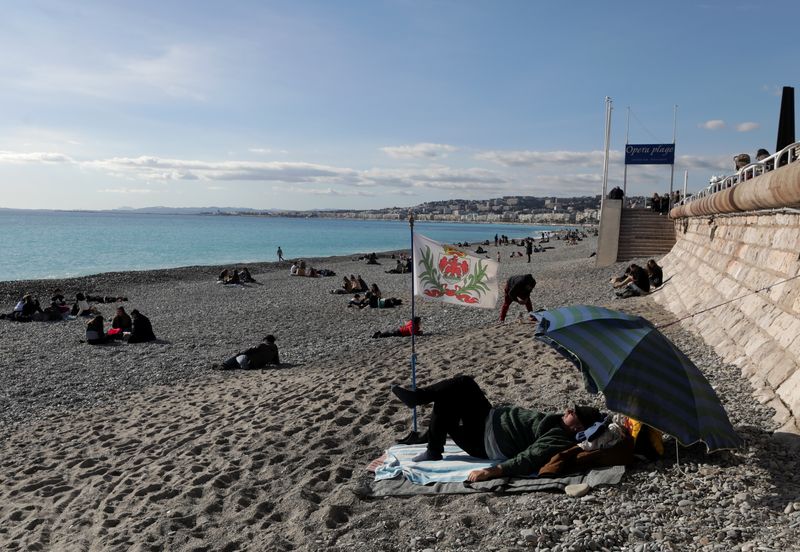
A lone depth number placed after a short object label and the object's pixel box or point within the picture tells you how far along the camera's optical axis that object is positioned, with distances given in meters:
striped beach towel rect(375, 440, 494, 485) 5.52
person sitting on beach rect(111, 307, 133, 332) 16.42
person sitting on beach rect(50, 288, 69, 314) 20.94
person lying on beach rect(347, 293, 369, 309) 21.05
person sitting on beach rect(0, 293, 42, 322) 20.19
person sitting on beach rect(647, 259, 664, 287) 16.91
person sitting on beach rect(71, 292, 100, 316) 21.30
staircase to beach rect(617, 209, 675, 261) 27.77
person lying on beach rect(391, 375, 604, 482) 5.38
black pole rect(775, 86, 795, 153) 17.98
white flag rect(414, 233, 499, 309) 7.15
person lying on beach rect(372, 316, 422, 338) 14.81
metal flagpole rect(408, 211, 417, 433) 6.88
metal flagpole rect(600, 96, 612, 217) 33.09
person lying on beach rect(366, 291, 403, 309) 20.86
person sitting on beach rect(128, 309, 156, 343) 15.84
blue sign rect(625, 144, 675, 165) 31.64
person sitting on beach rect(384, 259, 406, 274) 37.98
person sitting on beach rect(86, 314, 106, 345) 15.65
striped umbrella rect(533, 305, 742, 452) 4.79
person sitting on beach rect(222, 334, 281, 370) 12.30
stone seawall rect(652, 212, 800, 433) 6.41
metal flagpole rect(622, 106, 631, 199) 30.23
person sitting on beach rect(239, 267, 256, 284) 33.38
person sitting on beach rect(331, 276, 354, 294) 25.90
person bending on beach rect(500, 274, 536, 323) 13.57
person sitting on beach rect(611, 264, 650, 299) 16.11
